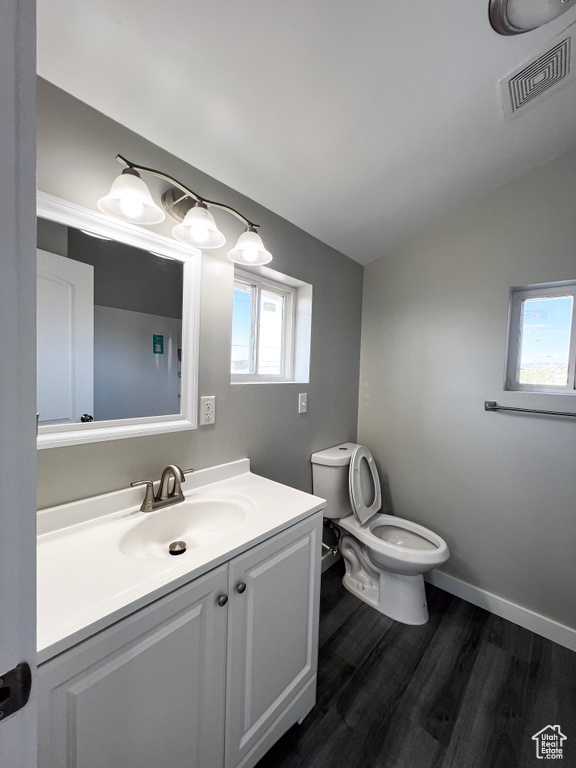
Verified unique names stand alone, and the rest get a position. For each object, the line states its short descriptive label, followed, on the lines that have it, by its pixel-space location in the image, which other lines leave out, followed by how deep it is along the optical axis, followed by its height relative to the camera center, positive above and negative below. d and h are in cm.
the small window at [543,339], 161 +22
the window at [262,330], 158 +23
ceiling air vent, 104 +110
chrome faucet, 105 -44
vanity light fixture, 93 +51
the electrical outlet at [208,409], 129 -17
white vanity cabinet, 61 -76
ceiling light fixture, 89 +109
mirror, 94 +13
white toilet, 162 -93
